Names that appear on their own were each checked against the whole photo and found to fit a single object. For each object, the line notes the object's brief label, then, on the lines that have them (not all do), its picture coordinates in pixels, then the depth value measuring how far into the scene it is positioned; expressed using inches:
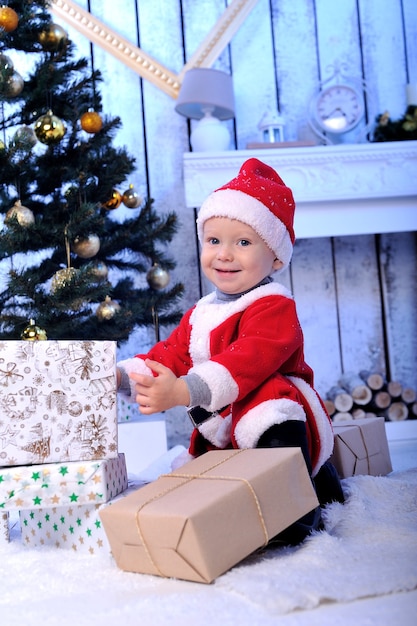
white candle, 111.2
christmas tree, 78.1
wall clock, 111.1
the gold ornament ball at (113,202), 88.4
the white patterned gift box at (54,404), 46.6
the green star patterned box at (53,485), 45.8
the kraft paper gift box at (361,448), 61.7
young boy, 46.8
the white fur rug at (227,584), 34.1
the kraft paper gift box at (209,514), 37.8
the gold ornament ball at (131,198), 94.3
